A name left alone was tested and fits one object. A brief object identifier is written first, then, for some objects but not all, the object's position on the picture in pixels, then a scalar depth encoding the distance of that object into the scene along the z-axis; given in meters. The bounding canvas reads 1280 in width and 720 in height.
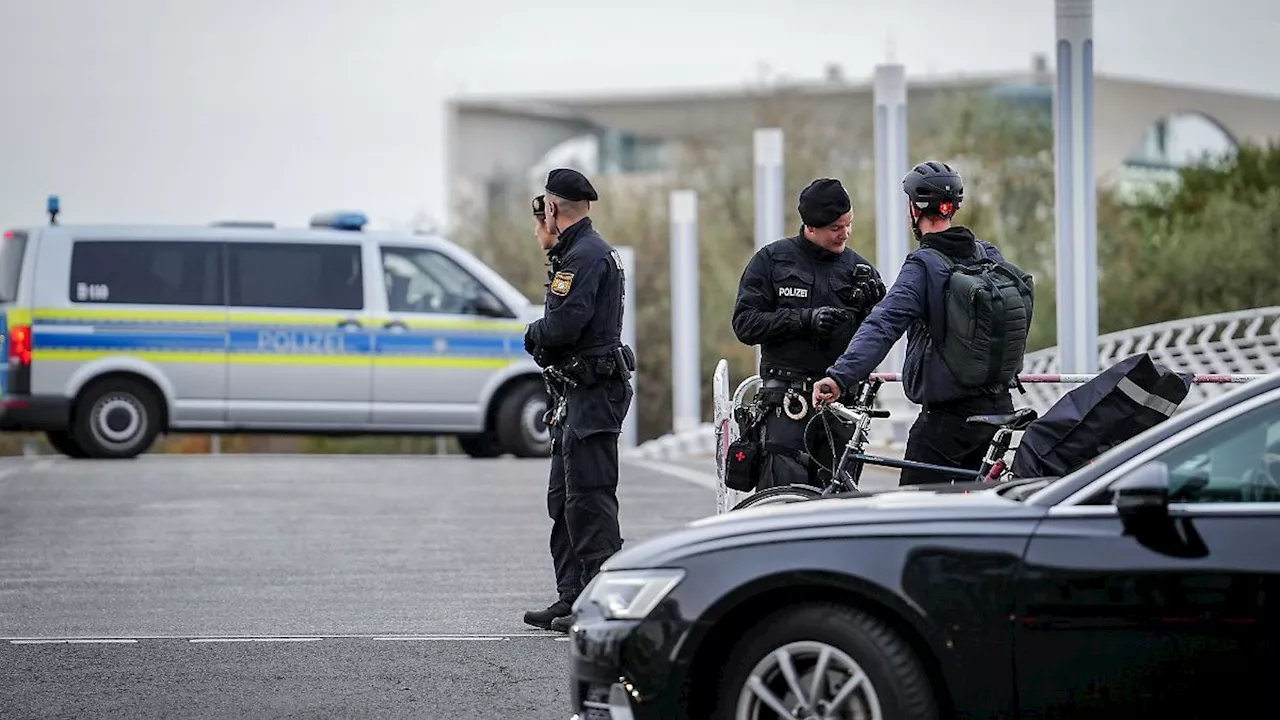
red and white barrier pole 19.77
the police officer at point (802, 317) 18.14
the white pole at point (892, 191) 43.75
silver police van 42.28
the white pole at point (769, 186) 53.03
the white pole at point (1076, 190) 34.84
